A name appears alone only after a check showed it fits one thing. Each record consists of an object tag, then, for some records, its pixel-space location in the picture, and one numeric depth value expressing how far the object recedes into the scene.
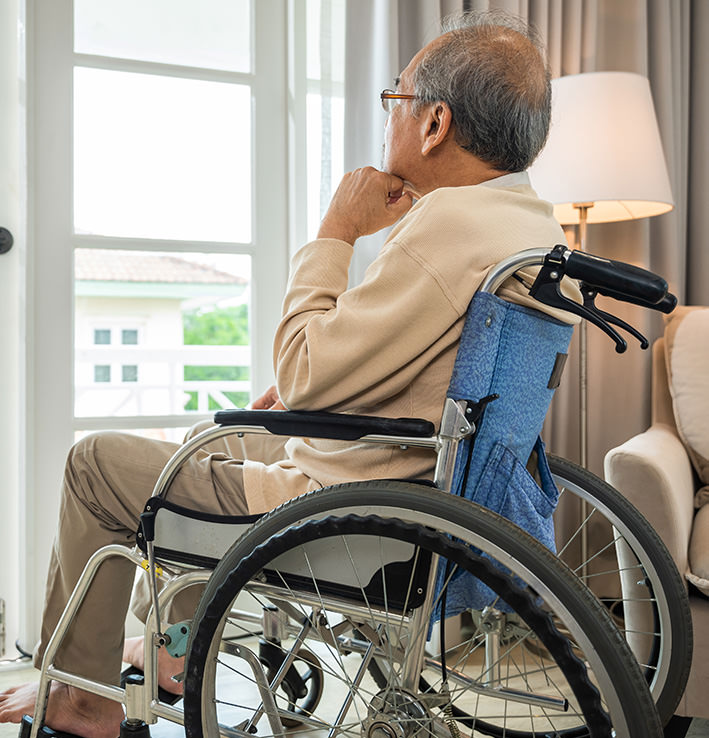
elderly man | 0.92
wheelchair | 0.75
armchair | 1.33
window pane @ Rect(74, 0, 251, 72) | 1.94
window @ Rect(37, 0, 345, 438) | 1.94
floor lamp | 1.85
